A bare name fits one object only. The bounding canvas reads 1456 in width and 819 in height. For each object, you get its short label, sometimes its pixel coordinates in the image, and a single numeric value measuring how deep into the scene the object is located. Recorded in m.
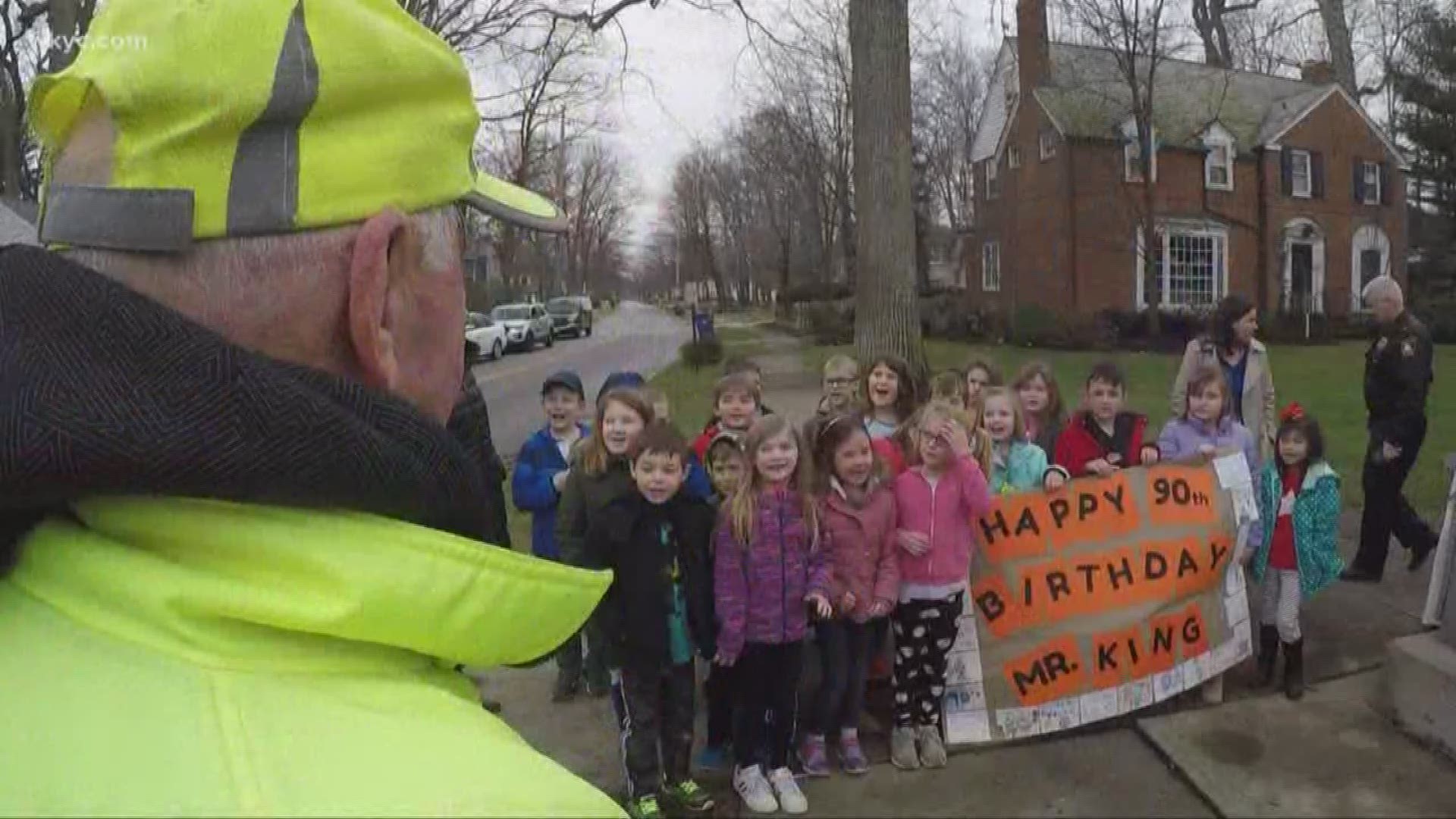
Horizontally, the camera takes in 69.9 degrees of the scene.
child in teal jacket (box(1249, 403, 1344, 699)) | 5.12
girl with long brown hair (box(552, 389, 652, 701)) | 4.30
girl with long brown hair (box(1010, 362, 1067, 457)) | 6.12
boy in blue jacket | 5.49
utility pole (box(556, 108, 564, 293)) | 42.42
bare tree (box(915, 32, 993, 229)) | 58.25
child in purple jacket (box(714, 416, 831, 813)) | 4.25
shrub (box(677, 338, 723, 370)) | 25.16
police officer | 7.01
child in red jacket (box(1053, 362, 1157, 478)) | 5.63
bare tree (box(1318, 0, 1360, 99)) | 35.31
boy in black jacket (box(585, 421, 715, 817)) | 4.18
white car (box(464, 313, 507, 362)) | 32.19
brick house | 32.78
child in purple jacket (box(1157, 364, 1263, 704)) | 5.55
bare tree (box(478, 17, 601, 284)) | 22.09
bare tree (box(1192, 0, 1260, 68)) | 35.69
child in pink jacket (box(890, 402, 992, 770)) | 4.60
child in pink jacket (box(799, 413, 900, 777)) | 4.43
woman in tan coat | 6.66
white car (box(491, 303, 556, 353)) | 37.88
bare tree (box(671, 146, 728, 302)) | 71.50
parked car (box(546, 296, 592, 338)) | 48.34
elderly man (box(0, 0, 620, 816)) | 0.80
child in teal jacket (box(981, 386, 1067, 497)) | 5.40
